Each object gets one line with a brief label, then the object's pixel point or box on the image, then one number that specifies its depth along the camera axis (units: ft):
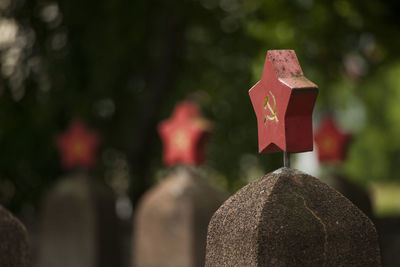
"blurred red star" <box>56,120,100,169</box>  52.44
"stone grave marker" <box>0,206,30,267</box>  22.71
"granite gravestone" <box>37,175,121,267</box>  49.34
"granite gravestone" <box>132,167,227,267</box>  42.60
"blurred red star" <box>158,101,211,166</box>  43.88
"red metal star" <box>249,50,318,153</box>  20.48
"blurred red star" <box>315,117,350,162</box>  52.65
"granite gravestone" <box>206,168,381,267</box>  19.19
